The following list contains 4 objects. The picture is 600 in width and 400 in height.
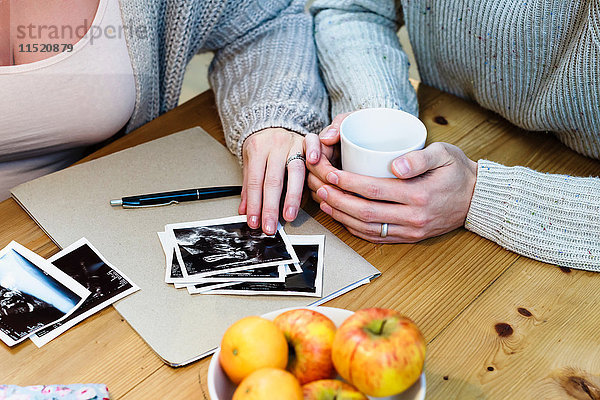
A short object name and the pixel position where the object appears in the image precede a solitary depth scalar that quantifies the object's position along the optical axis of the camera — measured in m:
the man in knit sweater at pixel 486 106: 0.76
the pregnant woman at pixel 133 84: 0.83
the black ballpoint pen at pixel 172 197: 0.81
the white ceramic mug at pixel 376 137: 0.74
